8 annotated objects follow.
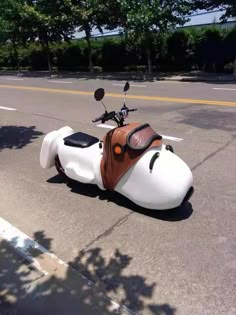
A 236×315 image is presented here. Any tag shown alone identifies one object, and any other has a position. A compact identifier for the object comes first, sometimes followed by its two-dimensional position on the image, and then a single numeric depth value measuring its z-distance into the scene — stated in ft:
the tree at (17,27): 61.03
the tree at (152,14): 46.34
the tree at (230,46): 51.46
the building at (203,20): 66.06
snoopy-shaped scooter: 10.77
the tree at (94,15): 52.24
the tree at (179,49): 56.58
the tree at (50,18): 58.34
